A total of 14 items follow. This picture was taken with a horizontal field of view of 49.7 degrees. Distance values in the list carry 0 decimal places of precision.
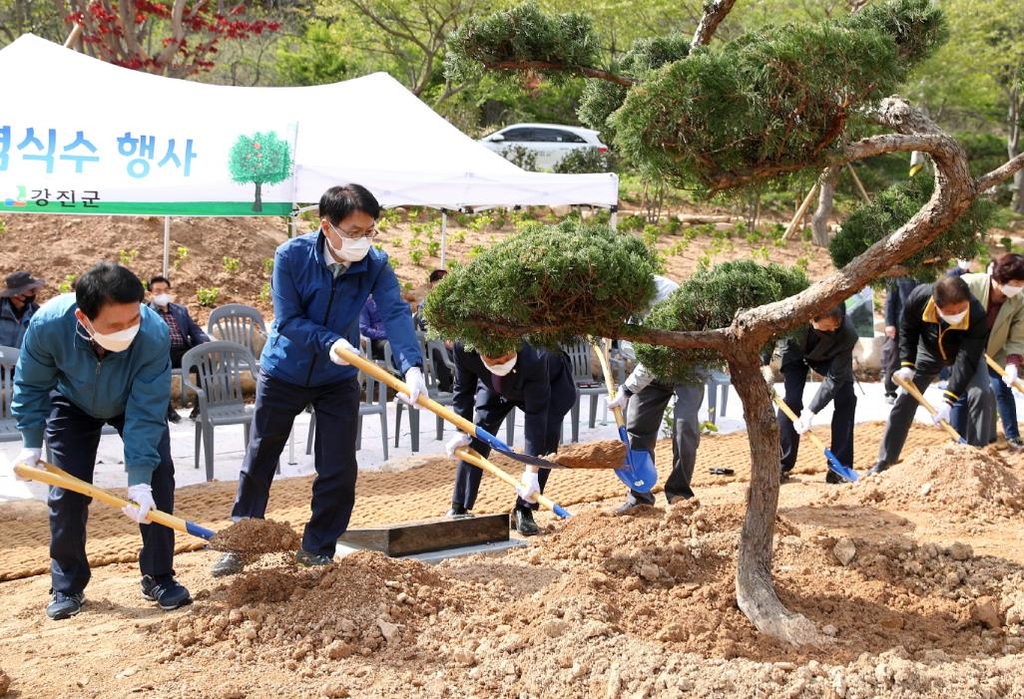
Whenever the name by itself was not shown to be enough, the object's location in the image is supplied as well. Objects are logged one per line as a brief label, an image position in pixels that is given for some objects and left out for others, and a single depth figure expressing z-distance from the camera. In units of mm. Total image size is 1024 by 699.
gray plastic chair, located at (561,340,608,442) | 8781
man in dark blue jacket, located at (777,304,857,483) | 7246
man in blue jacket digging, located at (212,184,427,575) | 4723
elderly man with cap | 7621
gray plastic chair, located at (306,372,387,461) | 7762
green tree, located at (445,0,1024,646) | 3193
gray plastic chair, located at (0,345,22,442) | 6680
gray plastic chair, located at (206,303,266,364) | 9367
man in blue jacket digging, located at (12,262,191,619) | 4141
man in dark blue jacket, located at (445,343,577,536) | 5824
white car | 21125
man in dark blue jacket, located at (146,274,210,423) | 8781
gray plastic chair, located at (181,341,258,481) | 7168
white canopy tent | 7926
